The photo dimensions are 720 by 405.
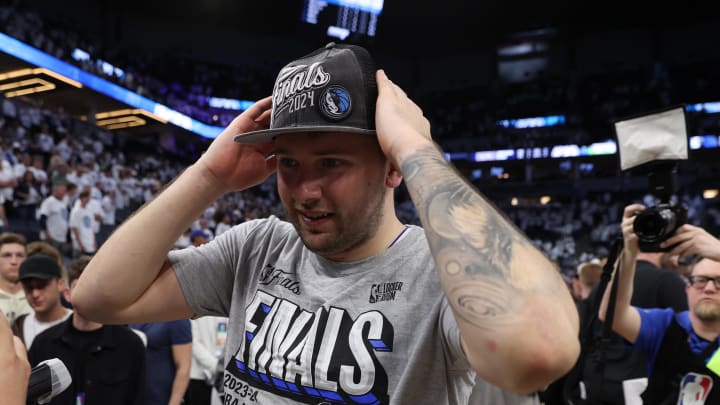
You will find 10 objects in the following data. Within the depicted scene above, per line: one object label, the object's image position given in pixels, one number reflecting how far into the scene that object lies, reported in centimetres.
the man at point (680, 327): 203
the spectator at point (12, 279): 377
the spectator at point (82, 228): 790
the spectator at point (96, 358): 269
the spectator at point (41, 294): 302
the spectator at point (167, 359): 351
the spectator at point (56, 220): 793
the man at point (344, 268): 88
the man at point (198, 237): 592
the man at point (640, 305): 336
